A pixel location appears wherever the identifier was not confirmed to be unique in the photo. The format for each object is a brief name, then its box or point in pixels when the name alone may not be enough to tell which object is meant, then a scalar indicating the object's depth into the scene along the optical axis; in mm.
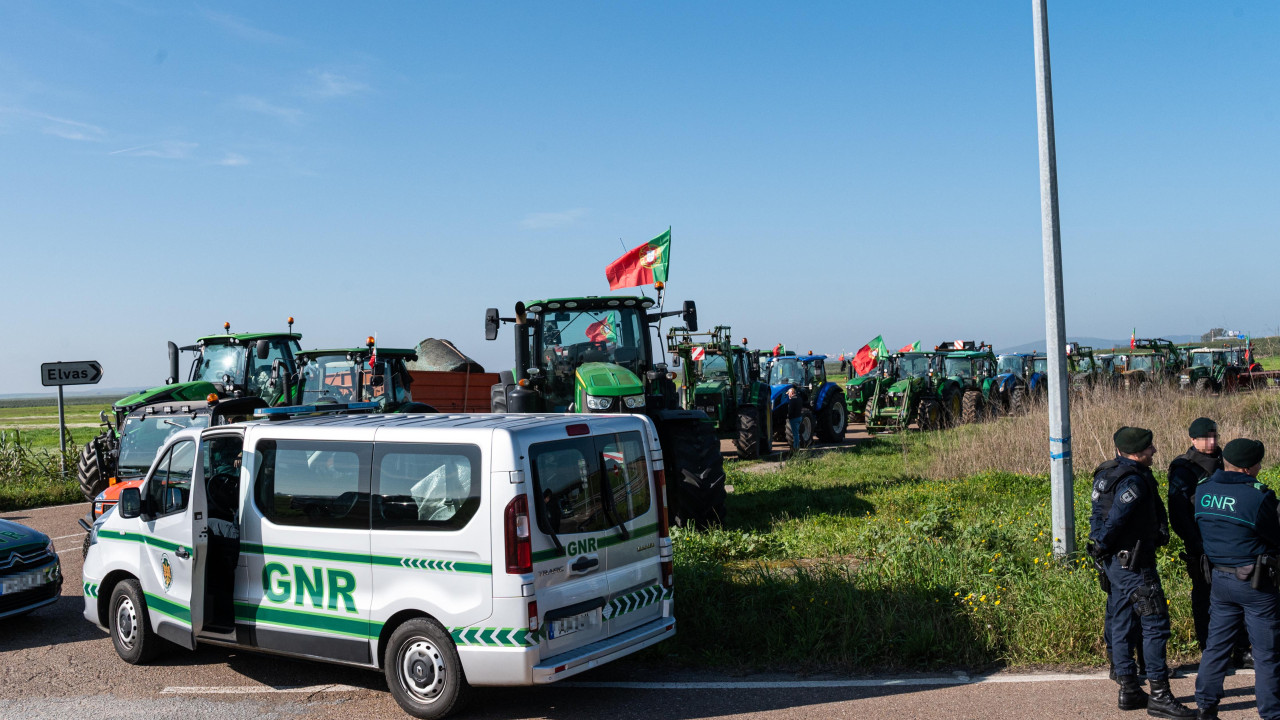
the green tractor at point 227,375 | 14492
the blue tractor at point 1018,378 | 27812
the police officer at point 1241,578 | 5074
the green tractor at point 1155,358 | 33312
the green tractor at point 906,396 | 24531
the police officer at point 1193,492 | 5789
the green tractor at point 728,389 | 19219
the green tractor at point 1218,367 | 33094
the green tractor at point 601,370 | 10742
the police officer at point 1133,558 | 5430
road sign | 17656
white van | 5426
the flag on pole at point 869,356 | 25375
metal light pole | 7832
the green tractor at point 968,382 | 25500
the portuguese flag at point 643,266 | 14977
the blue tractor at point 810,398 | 22578
